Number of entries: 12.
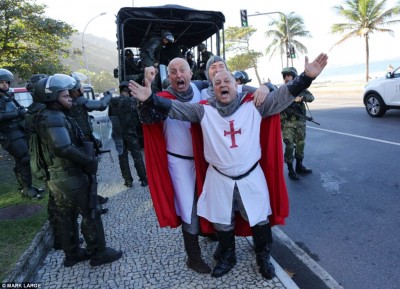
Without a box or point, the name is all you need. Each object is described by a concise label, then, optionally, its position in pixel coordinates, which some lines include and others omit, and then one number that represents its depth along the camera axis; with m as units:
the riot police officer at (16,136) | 4.74
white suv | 9.64
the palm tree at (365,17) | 29.42
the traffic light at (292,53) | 24.12
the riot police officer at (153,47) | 7.75
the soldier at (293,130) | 5.47
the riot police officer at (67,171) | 2.81
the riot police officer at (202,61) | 8.62
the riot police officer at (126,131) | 5.70
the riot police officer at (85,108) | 3.90
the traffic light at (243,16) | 20.23
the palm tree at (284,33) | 42.41
